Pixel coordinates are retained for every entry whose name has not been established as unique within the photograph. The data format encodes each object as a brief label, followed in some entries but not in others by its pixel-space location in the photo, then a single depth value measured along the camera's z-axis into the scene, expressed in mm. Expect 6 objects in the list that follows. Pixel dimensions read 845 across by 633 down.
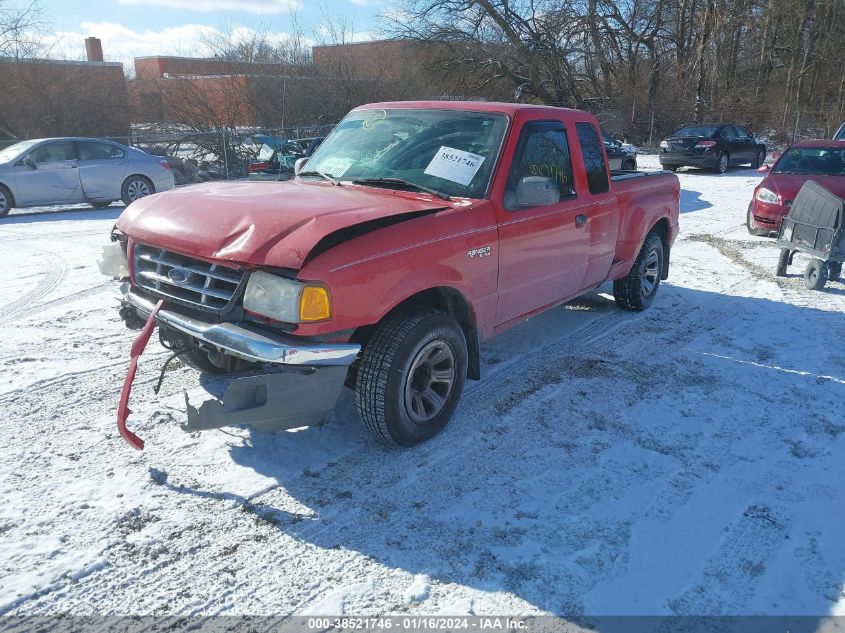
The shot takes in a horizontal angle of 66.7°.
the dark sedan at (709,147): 19719
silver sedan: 12453
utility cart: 7203
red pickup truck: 3236
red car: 9828
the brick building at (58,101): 21000
